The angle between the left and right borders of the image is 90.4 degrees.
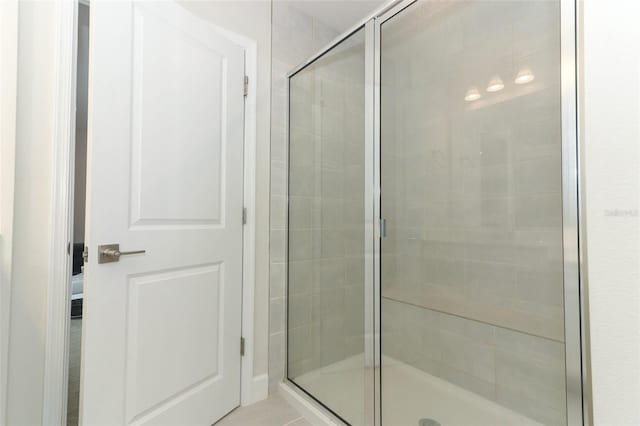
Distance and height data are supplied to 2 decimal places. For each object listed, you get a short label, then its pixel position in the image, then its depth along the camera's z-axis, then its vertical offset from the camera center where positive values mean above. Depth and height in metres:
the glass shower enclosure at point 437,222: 1.30 -0.01
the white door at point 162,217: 1.22 +0.01
